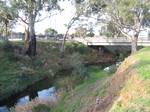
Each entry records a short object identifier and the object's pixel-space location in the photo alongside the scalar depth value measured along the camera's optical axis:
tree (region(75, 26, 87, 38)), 32.45
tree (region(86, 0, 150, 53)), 22.33
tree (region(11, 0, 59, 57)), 19.25
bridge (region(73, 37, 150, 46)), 27.20
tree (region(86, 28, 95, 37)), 34.84
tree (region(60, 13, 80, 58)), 24.24
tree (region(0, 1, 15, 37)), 19.00
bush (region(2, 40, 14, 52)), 18.75
